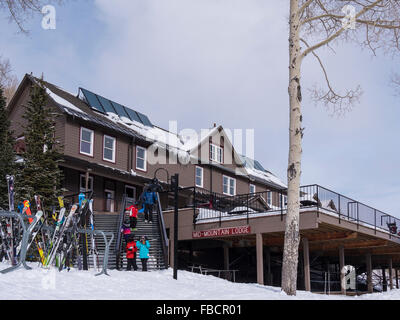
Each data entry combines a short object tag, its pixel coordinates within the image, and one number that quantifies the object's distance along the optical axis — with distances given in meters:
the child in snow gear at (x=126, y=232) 19.00
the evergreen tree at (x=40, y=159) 21.92
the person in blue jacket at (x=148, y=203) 22.34
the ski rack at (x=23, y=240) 11.78
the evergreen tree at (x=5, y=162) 21.49
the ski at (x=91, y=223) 16.94
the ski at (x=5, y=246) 13.74
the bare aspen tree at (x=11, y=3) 12.91
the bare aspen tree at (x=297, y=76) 15.41
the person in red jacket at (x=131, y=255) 18.45
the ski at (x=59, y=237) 13.92
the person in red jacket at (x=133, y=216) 20.38
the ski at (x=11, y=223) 13.23
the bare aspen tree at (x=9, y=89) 43.38
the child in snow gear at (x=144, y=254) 18.61
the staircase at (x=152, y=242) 19.98
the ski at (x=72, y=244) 14.31
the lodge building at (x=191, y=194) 23.30
